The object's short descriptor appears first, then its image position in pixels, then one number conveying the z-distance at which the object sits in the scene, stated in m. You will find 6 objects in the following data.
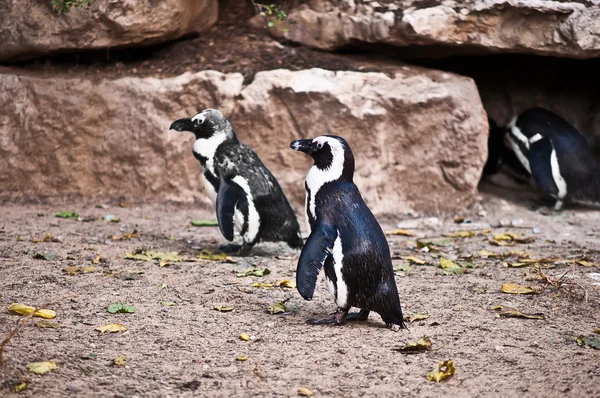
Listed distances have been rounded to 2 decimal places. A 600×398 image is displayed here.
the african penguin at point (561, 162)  15.05
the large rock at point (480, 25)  14.63
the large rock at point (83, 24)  14.54
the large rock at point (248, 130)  14.67
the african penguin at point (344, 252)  7.68
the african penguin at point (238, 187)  11.04
